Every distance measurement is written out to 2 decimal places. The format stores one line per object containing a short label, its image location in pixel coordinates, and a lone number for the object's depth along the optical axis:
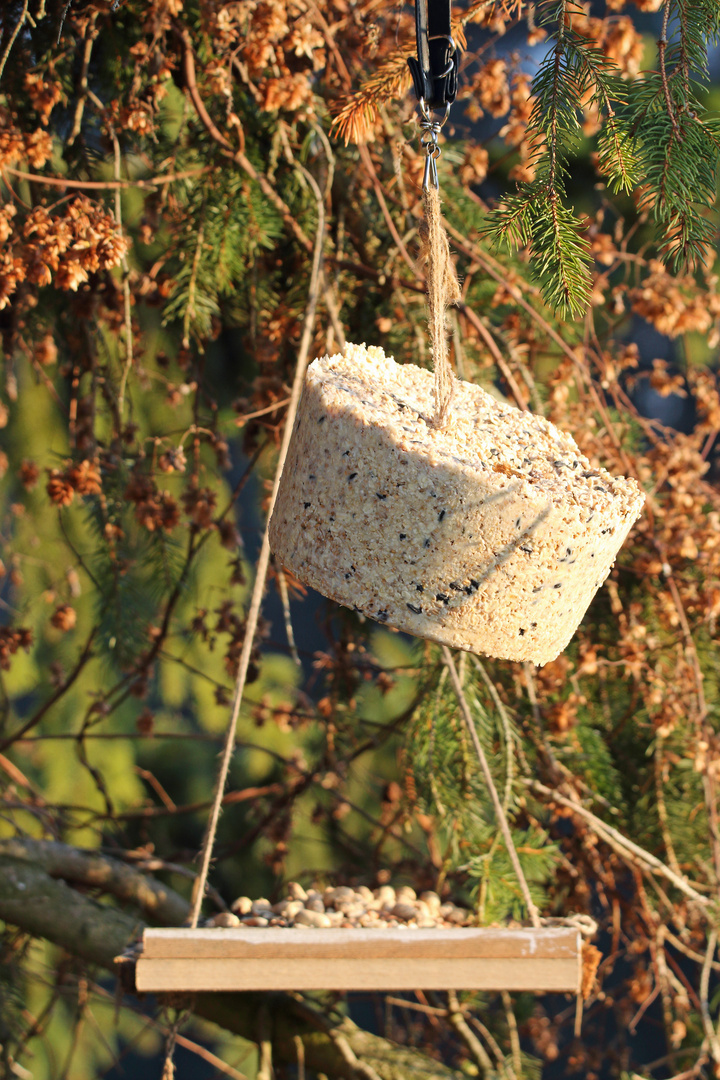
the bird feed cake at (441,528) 2.28
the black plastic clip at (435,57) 2.29
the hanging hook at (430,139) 2.30
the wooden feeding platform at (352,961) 2.40
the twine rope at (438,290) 2.31
